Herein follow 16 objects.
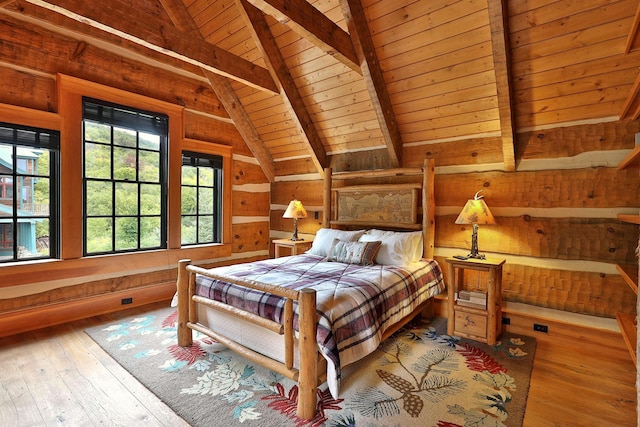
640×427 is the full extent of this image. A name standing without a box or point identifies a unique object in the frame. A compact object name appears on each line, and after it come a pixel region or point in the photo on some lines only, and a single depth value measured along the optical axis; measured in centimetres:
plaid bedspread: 197
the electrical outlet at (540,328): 299
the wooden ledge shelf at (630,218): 184
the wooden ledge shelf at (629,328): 186
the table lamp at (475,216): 303
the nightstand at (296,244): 450
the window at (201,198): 434
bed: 192
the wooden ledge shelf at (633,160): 186
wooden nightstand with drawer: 281
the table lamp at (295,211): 454
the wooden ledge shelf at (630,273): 194
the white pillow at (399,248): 333
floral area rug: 185
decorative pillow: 331
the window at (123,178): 348
